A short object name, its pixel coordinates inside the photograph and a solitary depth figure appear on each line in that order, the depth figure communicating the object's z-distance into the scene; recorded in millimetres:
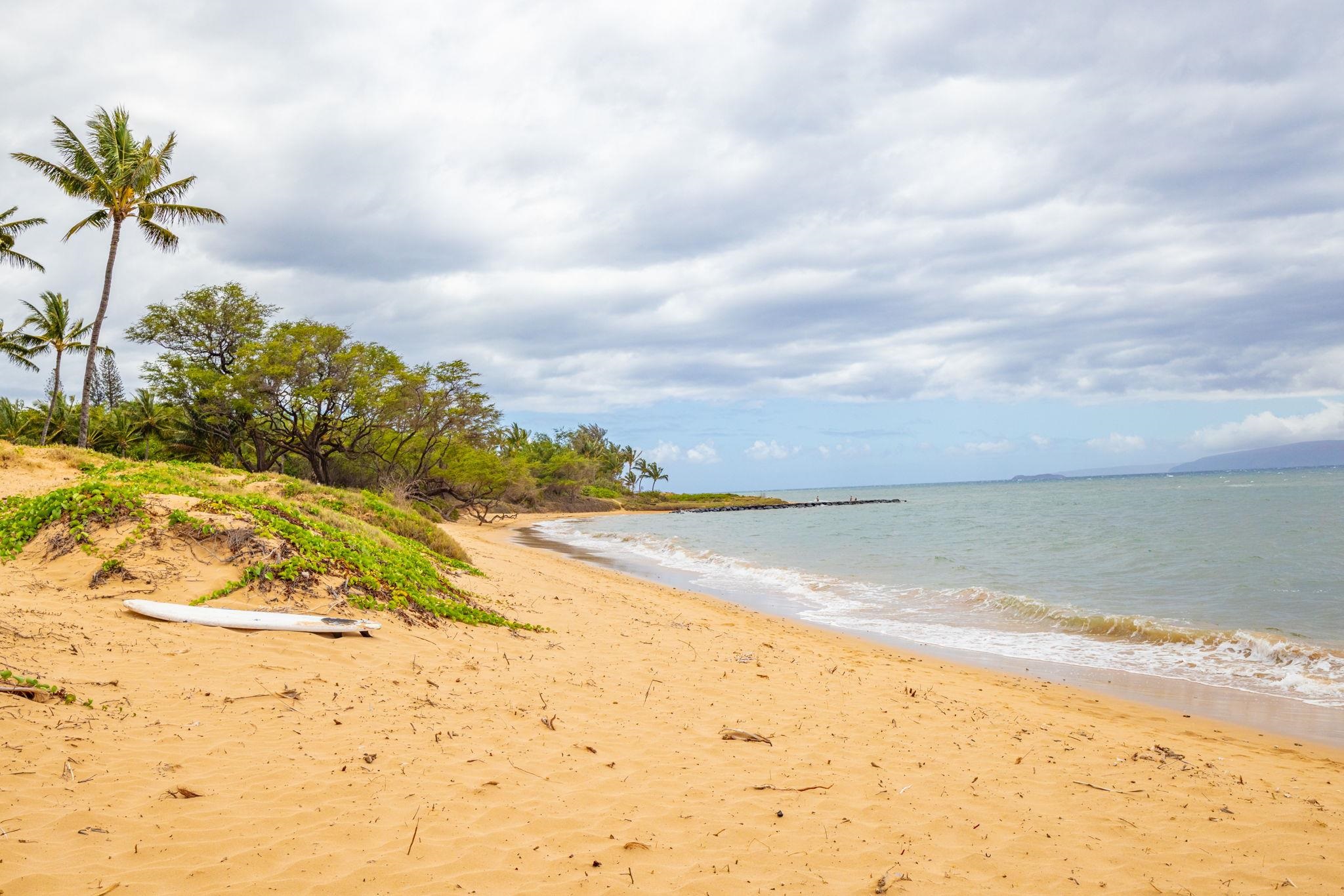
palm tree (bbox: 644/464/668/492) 109812
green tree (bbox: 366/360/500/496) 36531
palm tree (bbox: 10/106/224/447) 24688
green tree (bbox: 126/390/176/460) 39594
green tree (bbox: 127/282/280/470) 32794
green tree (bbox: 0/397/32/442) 35844
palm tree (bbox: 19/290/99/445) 36094
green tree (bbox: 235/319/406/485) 32188
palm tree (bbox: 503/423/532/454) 72738
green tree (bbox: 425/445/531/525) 43719
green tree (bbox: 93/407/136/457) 38250
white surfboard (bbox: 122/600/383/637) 7414
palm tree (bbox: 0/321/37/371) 34844
